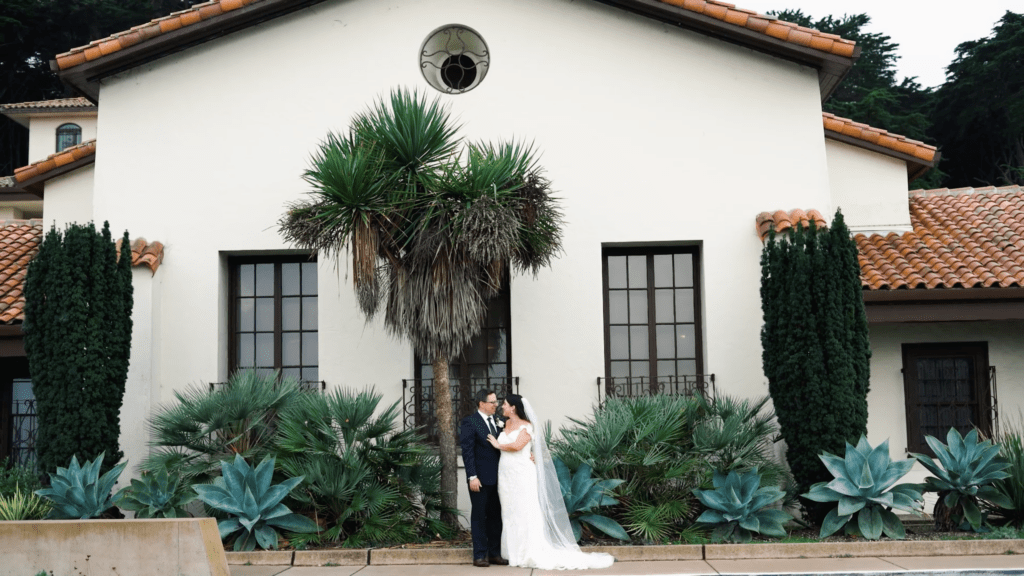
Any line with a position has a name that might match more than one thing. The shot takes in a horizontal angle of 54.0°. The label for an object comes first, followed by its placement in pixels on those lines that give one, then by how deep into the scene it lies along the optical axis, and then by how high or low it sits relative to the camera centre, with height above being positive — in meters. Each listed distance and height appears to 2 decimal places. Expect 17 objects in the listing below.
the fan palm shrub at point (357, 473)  10.39 -1.13
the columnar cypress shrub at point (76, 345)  10.94 +0.25
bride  9.56 -1.33
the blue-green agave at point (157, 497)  10.50 -1.36
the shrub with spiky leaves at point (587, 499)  10.16 -1.37
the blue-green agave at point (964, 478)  10.23 -1.21
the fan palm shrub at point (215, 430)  10.73 -0.68
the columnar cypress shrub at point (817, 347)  10.51 +0.15
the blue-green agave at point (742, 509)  10.14 -1.49
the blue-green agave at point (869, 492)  10.03 -1.31
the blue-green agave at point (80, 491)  10.36 -1.27
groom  9.73 -1.04
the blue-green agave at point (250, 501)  10.10 -1.35
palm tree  10.29 +1.50
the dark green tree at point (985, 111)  36.84 +9.21
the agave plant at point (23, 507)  10.37 -1.45
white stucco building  12.28 +2.11
